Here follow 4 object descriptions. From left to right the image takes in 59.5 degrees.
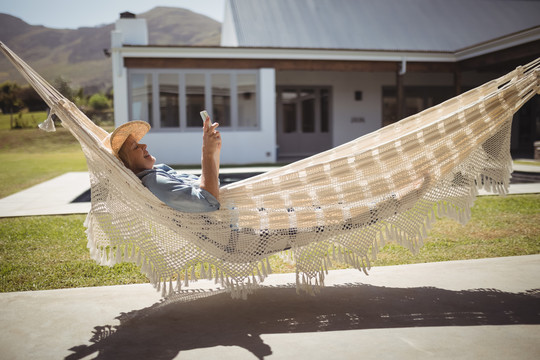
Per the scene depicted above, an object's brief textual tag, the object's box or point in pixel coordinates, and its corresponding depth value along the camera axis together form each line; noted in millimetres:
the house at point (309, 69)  11359
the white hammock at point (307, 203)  2238
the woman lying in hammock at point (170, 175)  2107
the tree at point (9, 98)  37812
